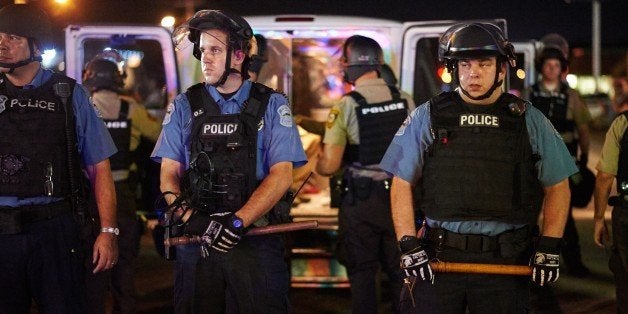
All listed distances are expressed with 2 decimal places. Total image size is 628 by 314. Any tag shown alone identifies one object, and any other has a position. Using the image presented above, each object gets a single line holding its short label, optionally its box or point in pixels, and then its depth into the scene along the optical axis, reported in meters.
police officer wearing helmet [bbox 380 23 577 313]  4.06
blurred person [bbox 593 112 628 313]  5.33
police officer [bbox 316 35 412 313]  6.03
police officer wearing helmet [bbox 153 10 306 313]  4.21
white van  7.52
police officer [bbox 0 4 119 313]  4.20
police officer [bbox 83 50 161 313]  6.43
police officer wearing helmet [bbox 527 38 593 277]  7.78
